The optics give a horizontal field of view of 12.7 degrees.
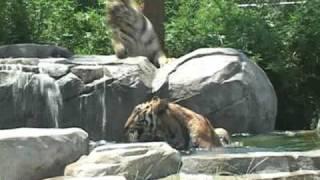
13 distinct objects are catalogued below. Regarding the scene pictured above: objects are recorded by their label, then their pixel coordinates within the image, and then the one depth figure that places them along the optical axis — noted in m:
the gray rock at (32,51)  21.63
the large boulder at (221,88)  18.95
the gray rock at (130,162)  9.48
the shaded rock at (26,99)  18.61
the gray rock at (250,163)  10.15
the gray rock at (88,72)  18.53
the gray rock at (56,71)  18.63
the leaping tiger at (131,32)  22.22
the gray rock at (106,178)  8.42
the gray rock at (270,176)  9.33
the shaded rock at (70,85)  18.47
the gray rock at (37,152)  9.84
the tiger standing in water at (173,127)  13.28
